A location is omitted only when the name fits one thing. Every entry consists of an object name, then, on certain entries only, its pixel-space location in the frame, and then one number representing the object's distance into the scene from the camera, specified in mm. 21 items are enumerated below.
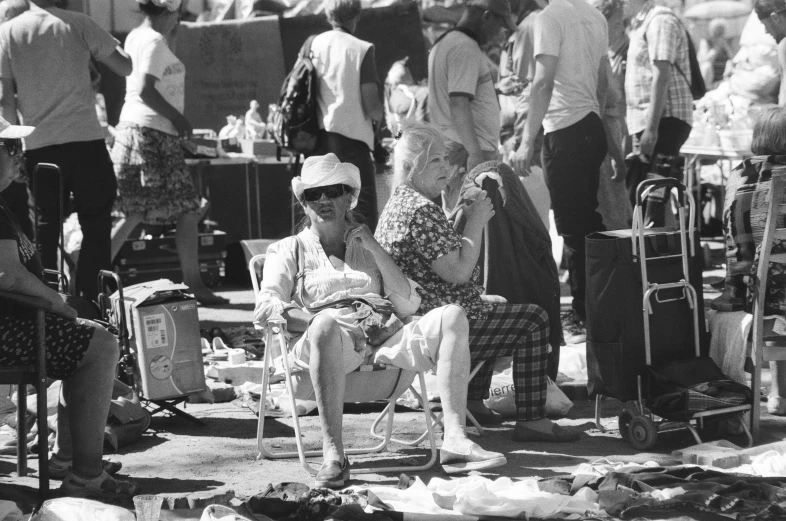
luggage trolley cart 9453
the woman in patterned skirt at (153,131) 14859
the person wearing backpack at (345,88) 13727
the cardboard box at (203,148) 18484
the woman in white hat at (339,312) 8547
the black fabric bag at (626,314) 9602
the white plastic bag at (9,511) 7135
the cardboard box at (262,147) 20141
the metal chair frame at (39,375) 7844
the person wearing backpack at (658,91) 13711
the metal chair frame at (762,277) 9641
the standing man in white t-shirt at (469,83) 12523
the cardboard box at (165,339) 10359
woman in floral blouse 9633
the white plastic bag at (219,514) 7086
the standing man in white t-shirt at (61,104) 12570
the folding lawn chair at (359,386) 8898
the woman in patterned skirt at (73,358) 7945
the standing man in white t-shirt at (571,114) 12195
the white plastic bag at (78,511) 7066
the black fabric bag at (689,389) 9266
